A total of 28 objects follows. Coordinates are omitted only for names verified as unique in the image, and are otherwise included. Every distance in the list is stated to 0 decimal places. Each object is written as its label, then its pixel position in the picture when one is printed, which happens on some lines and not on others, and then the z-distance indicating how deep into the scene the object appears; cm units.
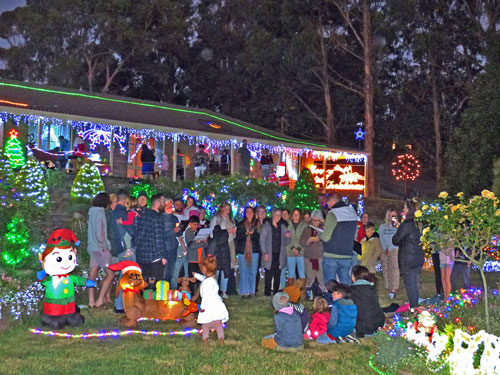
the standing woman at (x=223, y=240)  1148
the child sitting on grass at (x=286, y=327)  757
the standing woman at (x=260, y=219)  1209
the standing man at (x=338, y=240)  1022
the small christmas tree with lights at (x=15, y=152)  1567
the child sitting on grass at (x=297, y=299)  802
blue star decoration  3458
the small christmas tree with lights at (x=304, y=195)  1970
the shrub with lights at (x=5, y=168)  1292
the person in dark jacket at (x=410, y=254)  988
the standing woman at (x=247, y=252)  1197
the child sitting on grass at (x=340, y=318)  802
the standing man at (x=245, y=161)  2356
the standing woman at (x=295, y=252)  1225
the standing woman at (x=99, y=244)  998
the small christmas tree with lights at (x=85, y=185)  1638
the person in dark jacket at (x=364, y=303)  834
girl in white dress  787
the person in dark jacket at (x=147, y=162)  2080
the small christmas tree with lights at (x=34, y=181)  1434
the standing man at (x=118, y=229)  992
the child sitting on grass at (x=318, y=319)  813
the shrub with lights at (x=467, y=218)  770
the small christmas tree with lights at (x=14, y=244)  940
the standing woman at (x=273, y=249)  1196
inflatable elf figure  844
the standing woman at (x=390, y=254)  1230
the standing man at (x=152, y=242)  953
